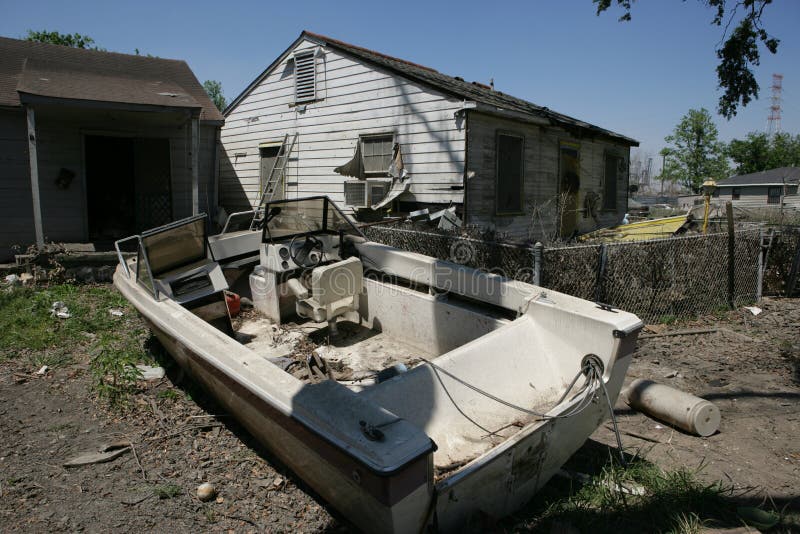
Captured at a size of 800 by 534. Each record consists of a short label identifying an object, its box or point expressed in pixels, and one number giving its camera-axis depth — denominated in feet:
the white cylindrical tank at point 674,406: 11.75
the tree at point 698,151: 152.66
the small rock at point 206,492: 9.10
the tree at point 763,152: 150.20
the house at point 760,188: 115.65
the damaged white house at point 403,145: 28.99
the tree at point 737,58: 22.70
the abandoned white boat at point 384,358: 6.83
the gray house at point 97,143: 28.04
